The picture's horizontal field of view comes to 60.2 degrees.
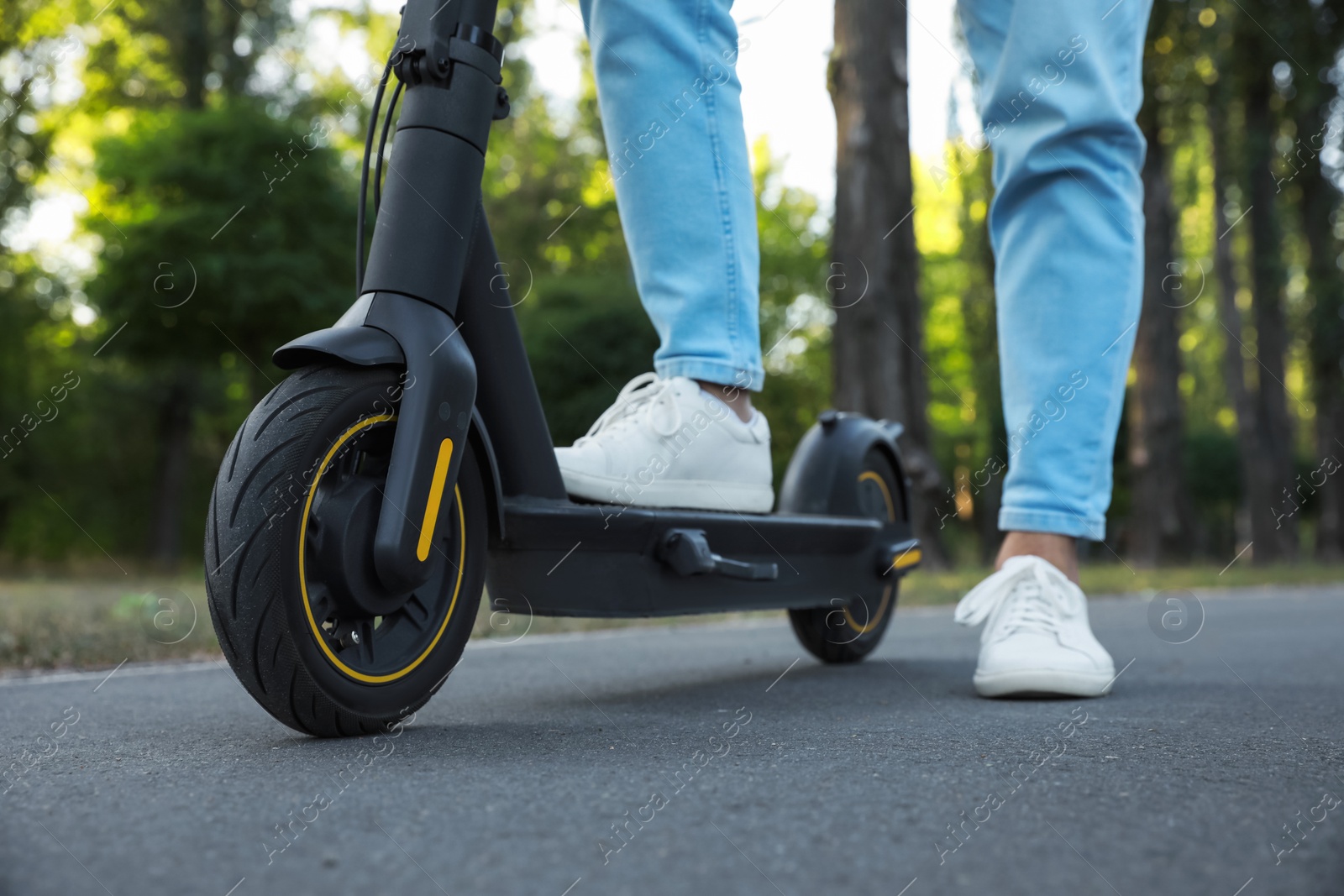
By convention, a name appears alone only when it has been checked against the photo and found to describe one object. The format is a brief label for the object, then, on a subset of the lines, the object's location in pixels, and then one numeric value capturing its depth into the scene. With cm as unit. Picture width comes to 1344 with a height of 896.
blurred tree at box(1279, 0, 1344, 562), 1498
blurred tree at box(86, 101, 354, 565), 1305
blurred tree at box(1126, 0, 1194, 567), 1409
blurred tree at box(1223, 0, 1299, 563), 1478
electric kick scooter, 142
